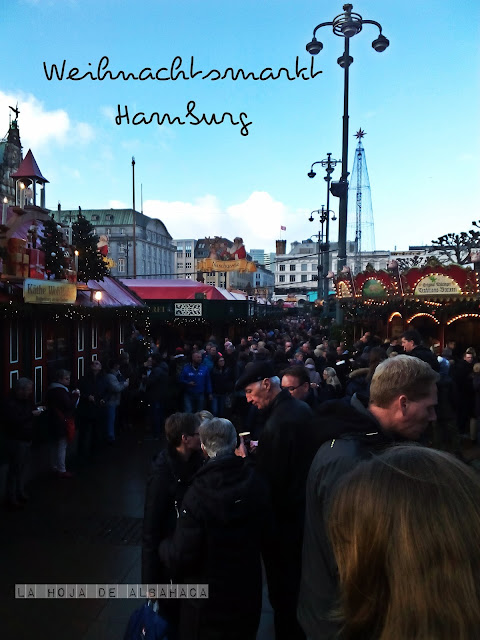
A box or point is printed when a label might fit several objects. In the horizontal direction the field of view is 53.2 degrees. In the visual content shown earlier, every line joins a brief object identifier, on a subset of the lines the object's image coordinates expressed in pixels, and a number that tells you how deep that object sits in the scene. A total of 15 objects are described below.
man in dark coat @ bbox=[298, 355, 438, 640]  1.90
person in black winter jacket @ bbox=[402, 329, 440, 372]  6.18
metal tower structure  45.68
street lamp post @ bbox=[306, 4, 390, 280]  10.86
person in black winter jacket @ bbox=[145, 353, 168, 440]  9.59
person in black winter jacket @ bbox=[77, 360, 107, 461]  8.21
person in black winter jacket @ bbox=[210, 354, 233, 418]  10.65
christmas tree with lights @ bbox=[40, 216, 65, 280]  8.82
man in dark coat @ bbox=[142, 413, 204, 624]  2.88
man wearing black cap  3.26
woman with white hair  2.46
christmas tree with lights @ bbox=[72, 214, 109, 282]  10.62
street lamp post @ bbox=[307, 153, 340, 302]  21.48
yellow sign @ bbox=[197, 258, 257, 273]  26.05
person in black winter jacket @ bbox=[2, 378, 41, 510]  6.01
